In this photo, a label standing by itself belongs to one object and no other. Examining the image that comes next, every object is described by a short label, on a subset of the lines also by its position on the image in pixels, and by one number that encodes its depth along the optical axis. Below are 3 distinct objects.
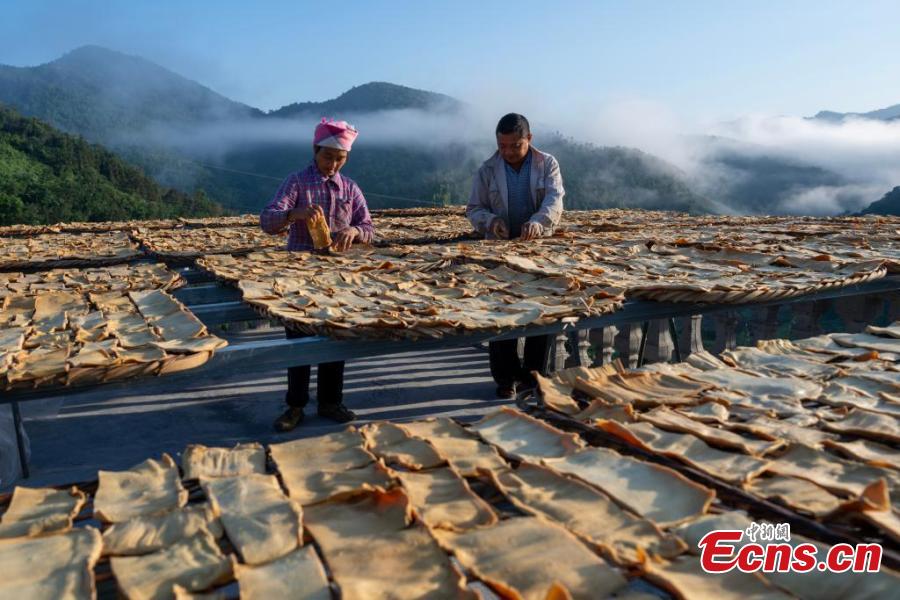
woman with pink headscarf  3.26
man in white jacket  3.79
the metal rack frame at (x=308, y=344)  1.80
